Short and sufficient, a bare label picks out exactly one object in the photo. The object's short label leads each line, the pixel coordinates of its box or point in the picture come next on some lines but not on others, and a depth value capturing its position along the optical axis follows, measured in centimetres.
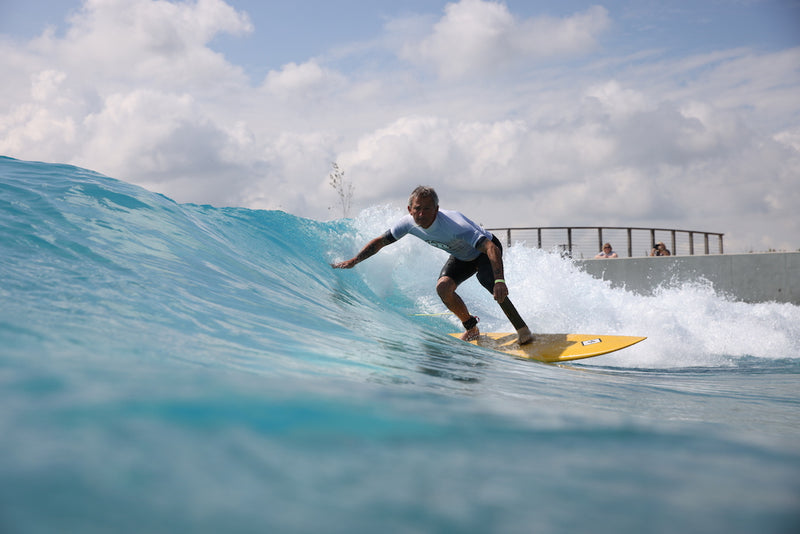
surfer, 479
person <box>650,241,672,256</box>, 1436
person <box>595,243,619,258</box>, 1440
